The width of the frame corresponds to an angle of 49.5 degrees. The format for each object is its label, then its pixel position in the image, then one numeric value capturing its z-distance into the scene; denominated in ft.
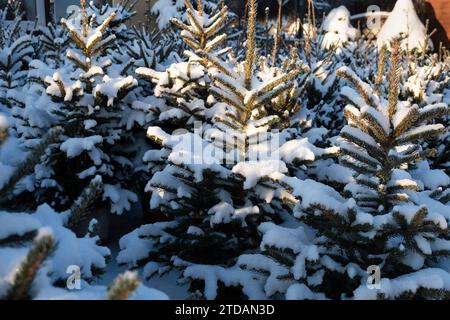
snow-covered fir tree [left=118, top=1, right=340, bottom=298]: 11.71
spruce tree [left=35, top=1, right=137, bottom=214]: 15.56
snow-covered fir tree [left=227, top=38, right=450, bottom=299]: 9.19
